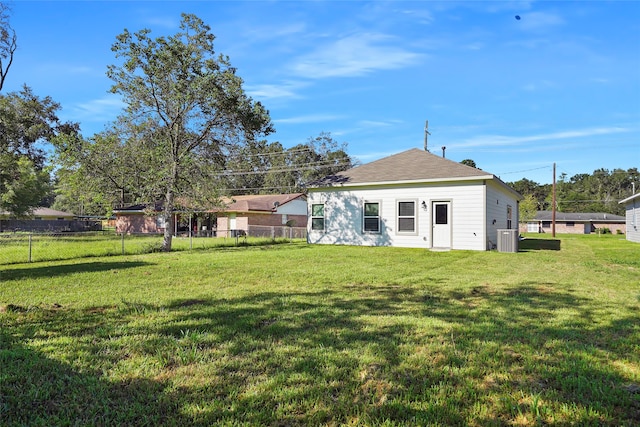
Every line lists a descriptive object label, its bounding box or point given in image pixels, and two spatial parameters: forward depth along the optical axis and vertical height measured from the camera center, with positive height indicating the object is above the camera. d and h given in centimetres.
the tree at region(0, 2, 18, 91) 1107 +523
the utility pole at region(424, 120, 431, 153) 2489 +612
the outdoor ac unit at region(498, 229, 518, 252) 1445 -71
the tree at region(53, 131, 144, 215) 1427 +209
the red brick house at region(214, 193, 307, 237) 3238 +83
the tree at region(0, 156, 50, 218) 2944 +253
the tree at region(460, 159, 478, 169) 4580 +730
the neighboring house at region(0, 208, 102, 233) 3772 -28
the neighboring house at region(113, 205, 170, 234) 3678 +7
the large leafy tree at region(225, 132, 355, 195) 5261 +792
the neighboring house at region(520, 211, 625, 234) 5588 -15
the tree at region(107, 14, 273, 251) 1502 +470
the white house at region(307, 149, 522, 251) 1490 +74
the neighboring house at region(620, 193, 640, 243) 2327 +31
